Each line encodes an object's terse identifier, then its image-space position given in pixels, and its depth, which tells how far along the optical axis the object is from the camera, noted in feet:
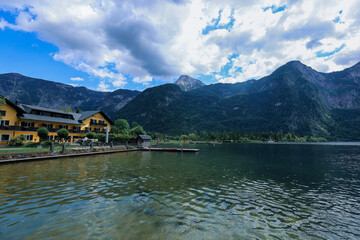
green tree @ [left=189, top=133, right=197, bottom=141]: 572.92
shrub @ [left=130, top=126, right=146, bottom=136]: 378.53
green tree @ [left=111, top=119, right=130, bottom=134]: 330.01
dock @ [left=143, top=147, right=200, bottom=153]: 185.78
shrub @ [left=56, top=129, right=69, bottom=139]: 144.46
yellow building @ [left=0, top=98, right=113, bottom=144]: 143.41
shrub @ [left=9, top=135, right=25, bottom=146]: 129.71
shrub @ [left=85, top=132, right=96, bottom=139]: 180.04
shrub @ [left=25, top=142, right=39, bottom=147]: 129.49
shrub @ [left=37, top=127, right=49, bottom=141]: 136.46
